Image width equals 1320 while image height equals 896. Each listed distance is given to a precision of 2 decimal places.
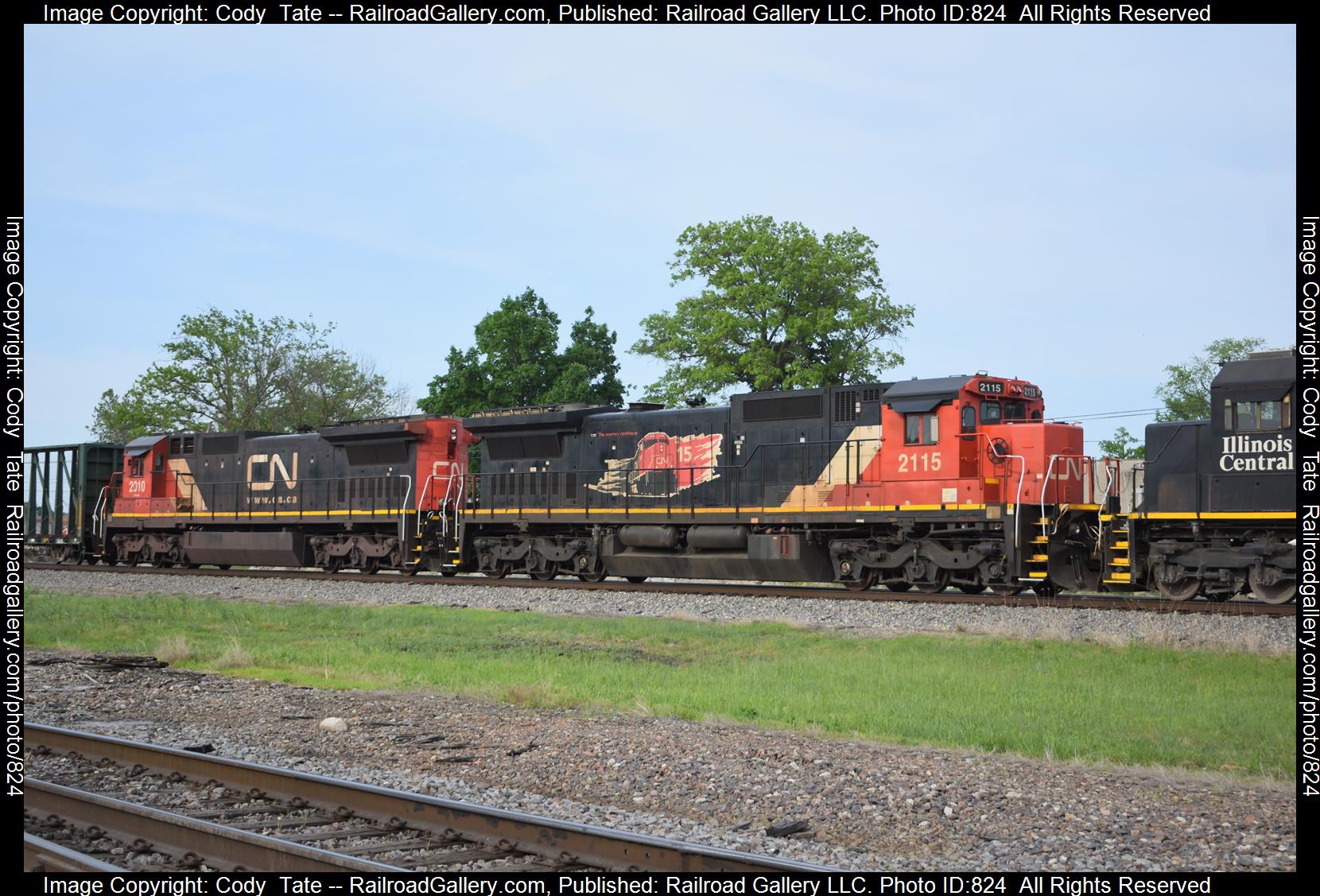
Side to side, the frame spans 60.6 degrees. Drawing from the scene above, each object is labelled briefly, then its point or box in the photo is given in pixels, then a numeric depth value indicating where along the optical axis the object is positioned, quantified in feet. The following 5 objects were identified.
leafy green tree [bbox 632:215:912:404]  136.46
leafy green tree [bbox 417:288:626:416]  155.53
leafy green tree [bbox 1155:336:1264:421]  170.09
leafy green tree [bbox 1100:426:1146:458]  153.48
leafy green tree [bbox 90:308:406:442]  160.97
